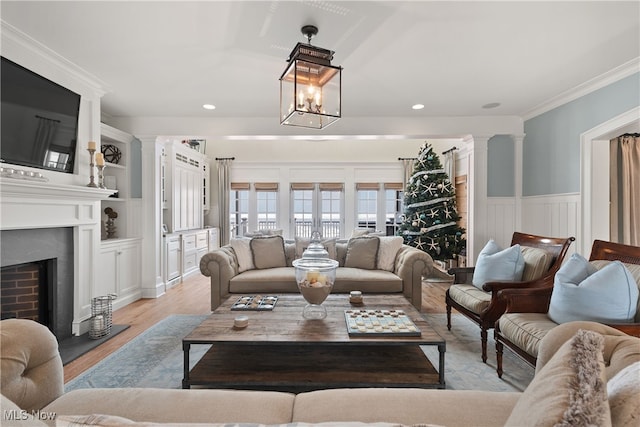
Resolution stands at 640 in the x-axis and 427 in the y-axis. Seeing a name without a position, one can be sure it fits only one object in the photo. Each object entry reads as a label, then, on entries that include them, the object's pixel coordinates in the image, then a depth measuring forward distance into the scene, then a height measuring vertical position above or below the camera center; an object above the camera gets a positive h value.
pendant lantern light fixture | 2.22 +0.96
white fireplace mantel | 2.39 -0.03
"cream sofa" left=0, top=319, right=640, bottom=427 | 1.06 -0.69
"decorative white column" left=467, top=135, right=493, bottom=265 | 4.55 +0.23
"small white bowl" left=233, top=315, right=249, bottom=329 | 2.15 -0.75
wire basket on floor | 3.04 -1.02
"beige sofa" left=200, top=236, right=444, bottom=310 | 3.64 -0.77
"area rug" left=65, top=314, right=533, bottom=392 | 2.25 -1.21
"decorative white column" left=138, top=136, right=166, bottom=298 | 4.51 -0.12
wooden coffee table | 1.94 -1.02
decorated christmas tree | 5.56 -0.02
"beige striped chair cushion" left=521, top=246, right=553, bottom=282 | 2.77 -0.46
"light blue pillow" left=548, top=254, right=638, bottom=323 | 1.88 -0.52
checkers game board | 2.05 -0.78
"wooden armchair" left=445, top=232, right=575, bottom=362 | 2.55 -0.74
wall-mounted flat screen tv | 2.40 +0.77
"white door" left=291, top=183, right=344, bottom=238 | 7.74 +0.04
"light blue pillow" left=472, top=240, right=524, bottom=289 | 2.85 -0.50
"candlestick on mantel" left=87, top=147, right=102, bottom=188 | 3.21 +0.45
